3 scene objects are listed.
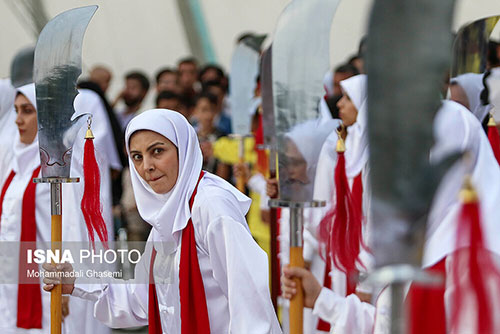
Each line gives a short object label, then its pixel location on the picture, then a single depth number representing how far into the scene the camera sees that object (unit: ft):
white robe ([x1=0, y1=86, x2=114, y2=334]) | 35.03
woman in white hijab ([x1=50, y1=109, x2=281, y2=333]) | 32.09
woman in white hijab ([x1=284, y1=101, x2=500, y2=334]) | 30.45
